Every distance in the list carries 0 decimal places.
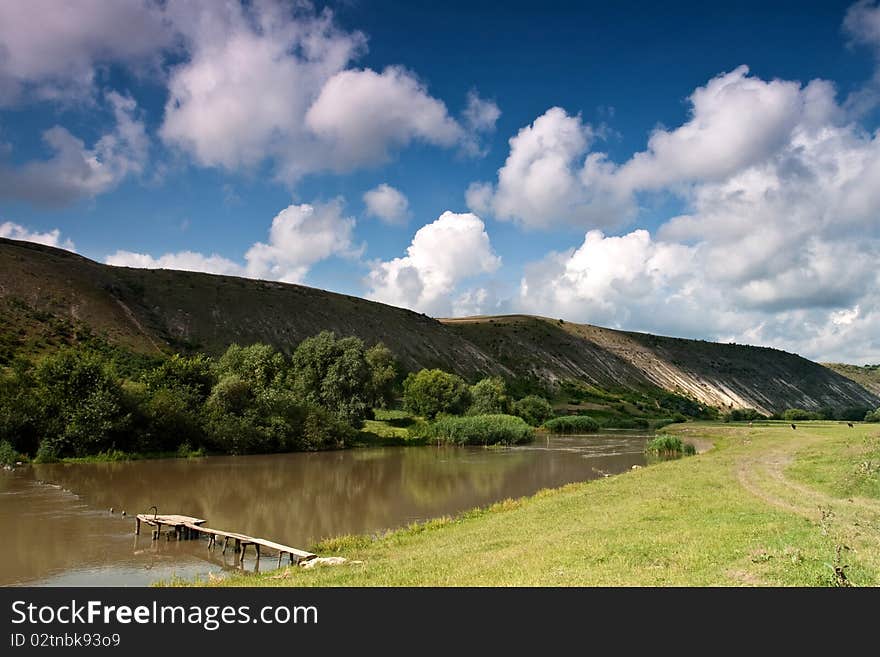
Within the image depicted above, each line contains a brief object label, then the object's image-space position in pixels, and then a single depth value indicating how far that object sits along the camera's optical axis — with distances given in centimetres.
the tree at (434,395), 8150
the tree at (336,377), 6906
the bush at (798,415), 11475
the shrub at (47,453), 4503
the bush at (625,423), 10100
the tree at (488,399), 8331
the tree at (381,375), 7738
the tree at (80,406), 4691
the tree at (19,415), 4541
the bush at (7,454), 4350
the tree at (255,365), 6650
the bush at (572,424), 9112
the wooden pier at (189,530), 2030
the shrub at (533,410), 9481
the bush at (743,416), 11731
